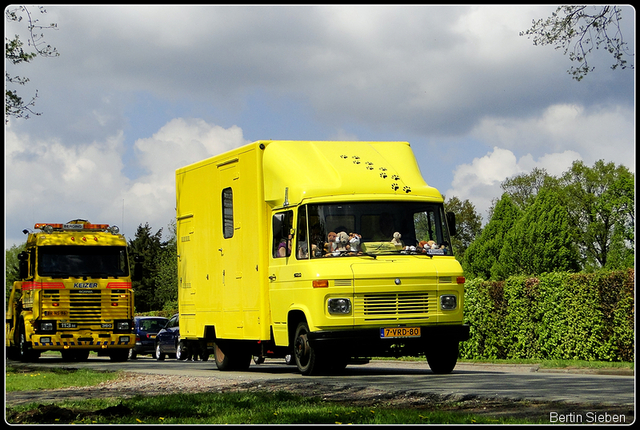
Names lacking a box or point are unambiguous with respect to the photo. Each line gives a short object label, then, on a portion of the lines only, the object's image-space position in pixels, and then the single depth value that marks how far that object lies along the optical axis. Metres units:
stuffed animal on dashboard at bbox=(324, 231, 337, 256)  14.85
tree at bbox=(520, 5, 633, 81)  13.98
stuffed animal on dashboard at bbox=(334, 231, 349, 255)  14.83
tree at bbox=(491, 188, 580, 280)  56.56
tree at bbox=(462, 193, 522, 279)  61.81
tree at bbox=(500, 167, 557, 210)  76.00
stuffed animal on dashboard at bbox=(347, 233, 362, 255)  14.85
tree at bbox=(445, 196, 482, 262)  79.56
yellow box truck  14.56
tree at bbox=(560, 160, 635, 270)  66.94
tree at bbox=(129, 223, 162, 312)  75.88
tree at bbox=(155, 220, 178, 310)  65.75
